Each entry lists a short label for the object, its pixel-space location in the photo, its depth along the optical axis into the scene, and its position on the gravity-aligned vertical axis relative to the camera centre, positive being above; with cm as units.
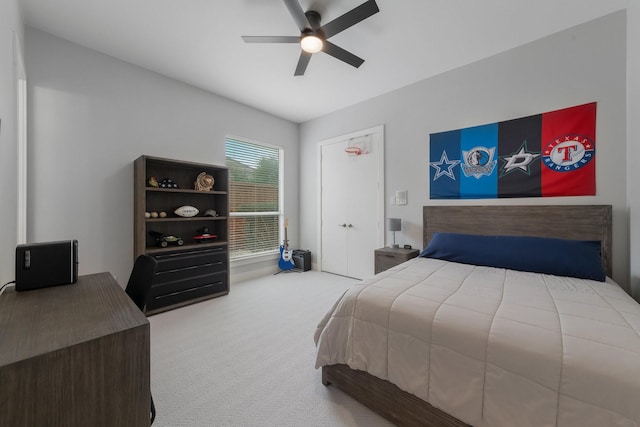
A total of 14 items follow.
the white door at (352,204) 381 +12
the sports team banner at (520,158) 233 +57
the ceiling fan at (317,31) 185 +149
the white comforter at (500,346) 90 -60
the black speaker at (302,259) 456 -90
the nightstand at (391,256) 306 -58
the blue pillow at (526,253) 199 -39
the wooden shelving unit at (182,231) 277 -26
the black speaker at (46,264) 128 -29
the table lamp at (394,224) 332 -18
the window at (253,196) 400 +26
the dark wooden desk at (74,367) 68 -47
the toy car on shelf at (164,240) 297 -34
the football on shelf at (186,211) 310 +0
